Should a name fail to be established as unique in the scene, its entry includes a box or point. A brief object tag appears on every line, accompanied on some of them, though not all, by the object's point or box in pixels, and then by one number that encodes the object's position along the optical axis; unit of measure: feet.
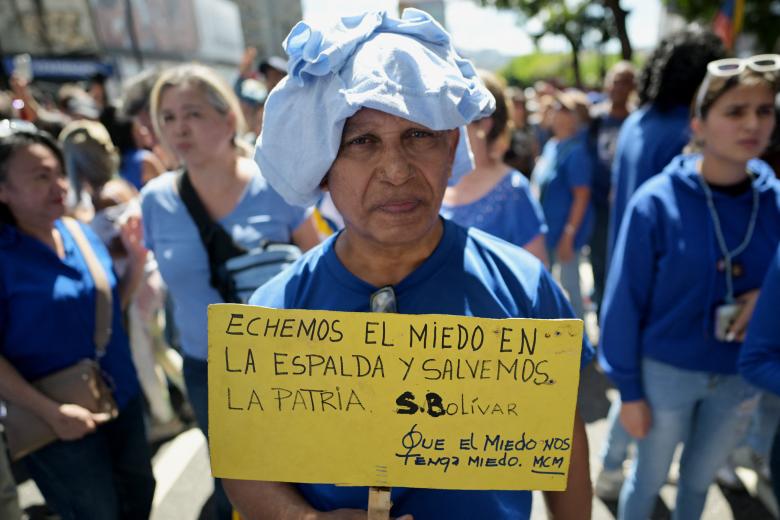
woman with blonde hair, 6.82
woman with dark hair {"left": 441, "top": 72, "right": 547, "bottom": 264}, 8.16
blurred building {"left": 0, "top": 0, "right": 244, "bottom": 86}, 67.05
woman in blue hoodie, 6.08
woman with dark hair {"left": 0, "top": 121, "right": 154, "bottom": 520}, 6.09
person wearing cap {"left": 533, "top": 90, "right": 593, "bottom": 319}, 13.87
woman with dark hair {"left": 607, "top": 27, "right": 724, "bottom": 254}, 9.23
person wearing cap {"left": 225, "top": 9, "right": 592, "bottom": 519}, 3.45
